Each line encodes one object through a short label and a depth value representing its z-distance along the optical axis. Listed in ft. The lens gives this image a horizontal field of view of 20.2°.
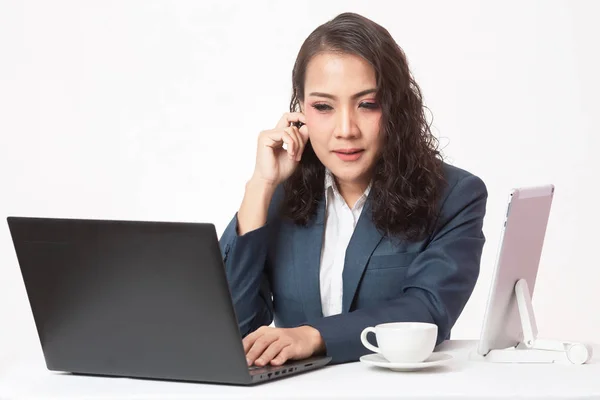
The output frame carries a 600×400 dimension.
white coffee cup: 8.04
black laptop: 7.69
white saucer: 7.99
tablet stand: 8.26
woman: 9.36
